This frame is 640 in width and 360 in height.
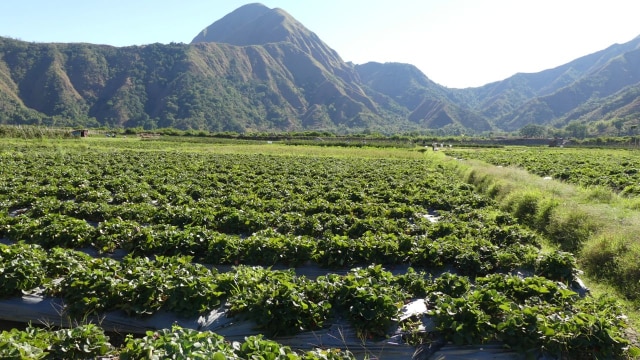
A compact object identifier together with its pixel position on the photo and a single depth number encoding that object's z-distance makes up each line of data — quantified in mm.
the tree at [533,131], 180988
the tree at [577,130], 162625
